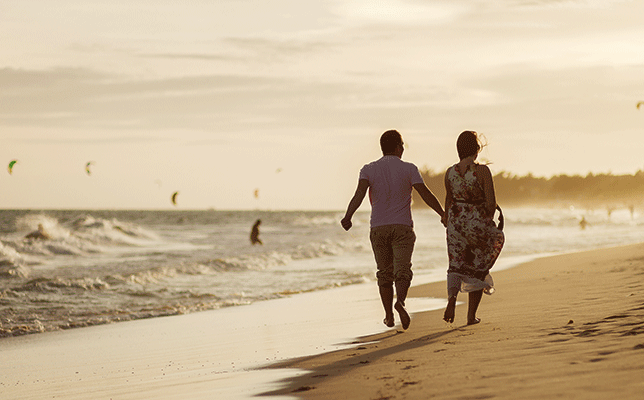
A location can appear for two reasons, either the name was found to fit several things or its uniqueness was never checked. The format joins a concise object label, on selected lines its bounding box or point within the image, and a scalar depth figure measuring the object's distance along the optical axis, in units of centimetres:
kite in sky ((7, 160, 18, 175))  4416
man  1209
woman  1177
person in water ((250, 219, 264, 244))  5189
